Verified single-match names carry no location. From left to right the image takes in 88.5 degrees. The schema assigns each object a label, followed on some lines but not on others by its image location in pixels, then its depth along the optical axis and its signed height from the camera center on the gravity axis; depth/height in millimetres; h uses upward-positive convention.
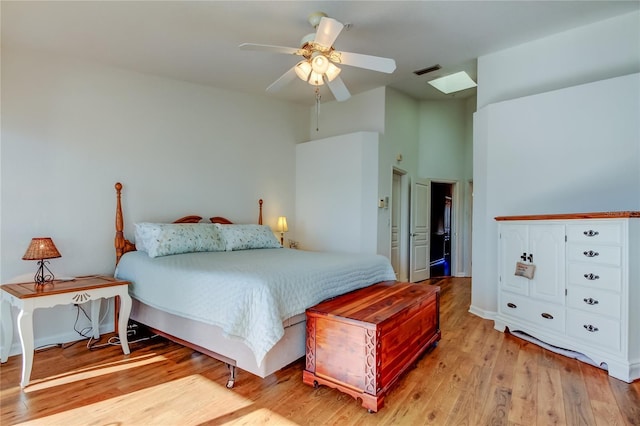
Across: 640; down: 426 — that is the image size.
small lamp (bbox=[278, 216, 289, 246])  4952 -143
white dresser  2387 -538
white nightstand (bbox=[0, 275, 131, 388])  2330 -670
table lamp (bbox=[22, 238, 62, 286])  2635 -319
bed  2131 -547
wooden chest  1994 -830
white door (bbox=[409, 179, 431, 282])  5660 -239
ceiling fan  2480 +1303
